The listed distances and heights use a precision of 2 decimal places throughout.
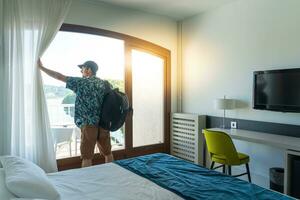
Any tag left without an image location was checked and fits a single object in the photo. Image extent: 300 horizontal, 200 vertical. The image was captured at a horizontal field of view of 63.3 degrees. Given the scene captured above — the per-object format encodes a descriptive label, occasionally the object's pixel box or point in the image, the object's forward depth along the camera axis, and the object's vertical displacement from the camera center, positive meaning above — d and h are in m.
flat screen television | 2.69 +0.11
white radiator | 3.76 -0.60
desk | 2.38 -0.44
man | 2.88 -0.03
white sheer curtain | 2.65 +0.23
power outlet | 3.46 -0.35
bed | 1.58 -0.61
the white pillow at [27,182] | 1.36 -0.47
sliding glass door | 4.00 +0.03
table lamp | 3.31 -0.06
